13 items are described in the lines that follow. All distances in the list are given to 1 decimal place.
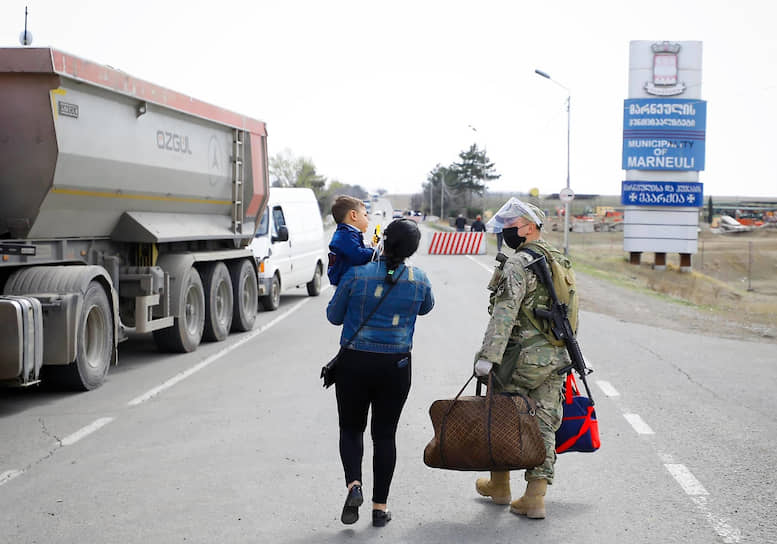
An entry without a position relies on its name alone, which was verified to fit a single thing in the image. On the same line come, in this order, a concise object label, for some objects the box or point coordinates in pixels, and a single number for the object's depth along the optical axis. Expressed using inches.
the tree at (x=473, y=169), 4510.3
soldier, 200.8
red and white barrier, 1675.7
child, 197.0
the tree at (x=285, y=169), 4030.5
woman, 192.1
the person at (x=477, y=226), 1744.6
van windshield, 680.2
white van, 677.3
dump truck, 333.1
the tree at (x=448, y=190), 4805.6
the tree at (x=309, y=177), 4008.4
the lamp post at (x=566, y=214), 1467.2
